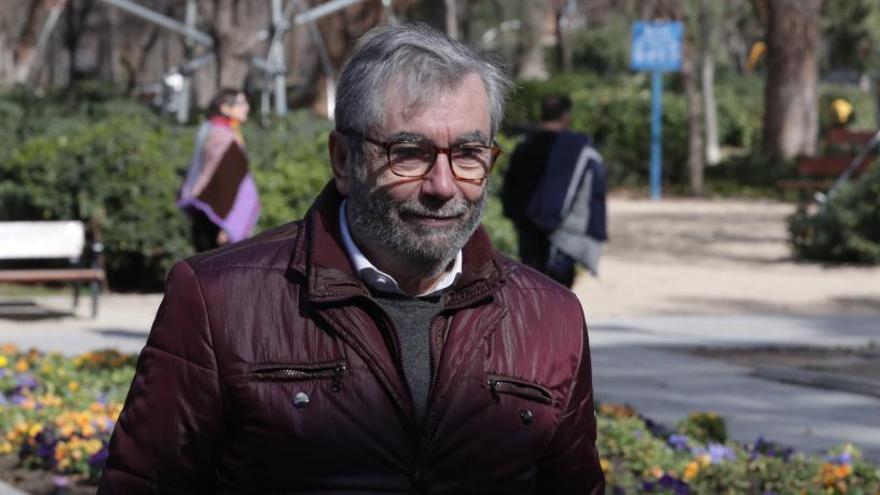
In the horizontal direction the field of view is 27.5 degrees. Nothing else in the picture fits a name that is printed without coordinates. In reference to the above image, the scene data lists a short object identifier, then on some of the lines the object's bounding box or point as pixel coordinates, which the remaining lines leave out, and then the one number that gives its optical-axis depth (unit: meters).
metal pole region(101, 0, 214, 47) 22.58
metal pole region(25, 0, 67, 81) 61.26
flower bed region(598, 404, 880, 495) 6.64
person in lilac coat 10.49
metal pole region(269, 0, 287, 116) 21.33
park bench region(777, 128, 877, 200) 22.30
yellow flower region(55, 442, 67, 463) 7.05
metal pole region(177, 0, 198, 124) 21.59
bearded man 2.58
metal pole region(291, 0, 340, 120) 23.41
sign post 31.59
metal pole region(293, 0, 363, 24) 23.20
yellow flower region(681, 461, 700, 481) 6.74
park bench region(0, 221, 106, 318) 13.67
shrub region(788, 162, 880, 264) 18.17
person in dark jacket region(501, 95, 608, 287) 9.87
